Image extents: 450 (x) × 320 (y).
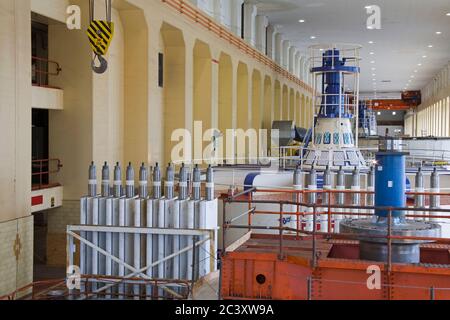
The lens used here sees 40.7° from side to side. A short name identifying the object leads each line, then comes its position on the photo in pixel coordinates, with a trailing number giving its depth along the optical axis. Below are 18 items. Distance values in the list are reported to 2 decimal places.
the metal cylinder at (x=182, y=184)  11.54
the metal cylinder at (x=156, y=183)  11.80
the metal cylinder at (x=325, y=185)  14.52
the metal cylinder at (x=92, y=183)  11.95
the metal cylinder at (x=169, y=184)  11.79
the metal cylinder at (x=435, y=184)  14.47
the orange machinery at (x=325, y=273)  7.49
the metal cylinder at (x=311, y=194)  13.91
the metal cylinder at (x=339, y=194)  13.88
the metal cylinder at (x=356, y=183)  14.57
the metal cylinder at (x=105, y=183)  11.98
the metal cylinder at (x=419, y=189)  13.98
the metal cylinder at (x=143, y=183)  11.95
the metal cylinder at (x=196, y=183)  11.62
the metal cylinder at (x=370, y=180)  15.08
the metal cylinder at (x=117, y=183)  11.95
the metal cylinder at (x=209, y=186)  11.49
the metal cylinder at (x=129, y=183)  11.95
